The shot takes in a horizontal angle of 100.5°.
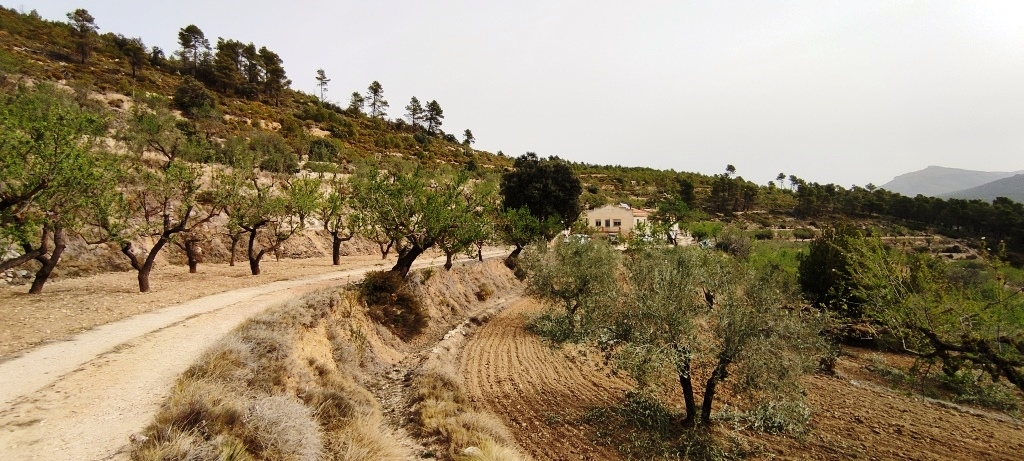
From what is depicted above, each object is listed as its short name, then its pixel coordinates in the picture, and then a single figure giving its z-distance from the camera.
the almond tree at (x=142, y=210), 17.84
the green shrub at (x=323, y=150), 57.38
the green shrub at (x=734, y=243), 58.97
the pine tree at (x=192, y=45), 84.50
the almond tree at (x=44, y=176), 13.46
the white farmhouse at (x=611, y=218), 80.06
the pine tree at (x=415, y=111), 116.37
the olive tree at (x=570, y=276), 26.27
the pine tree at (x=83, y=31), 63.75
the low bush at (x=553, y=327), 24.53
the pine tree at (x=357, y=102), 110.75
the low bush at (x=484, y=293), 33.91
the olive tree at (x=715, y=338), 13.64
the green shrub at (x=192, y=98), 57.80
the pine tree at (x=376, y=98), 113.17
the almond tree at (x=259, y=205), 24.33
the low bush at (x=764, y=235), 80.04
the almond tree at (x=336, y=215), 27.14
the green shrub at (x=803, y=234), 81.62
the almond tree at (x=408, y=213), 23.88
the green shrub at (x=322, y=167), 48.16
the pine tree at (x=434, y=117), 117.56
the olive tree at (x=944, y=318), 12.41
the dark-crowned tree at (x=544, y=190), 49.81
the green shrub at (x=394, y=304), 22.03
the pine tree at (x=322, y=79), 112.06
